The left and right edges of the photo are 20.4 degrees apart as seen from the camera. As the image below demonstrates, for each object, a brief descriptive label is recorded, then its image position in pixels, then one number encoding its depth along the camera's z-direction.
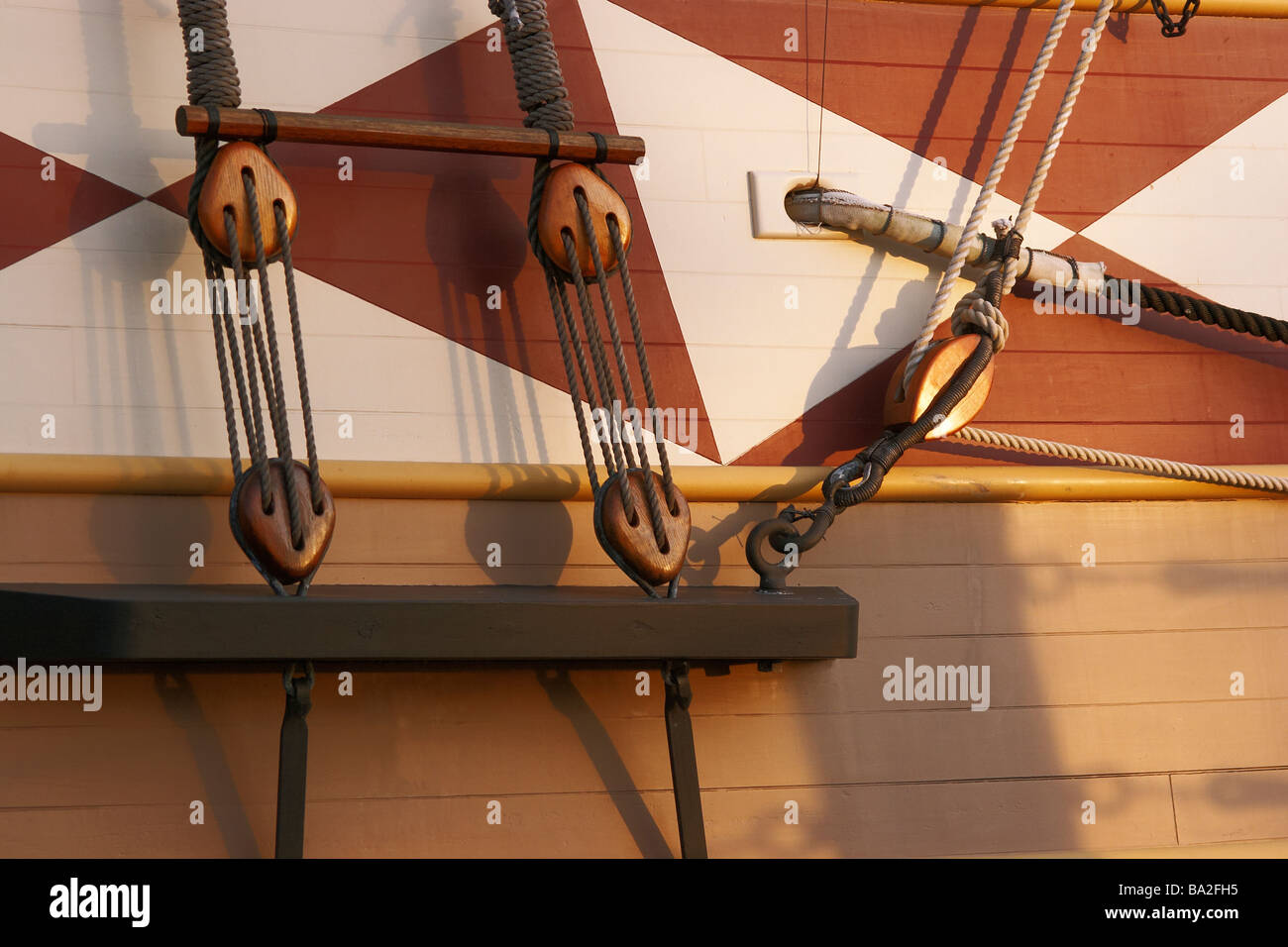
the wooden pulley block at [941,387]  6.58
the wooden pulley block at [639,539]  6.37
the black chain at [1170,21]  6.94
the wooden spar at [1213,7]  6.95
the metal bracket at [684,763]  6.38
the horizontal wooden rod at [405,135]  6.38
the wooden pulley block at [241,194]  6.36
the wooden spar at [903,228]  6.74
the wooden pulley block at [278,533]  6.25
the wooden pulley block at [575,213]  6.51
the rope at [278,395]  6.27
